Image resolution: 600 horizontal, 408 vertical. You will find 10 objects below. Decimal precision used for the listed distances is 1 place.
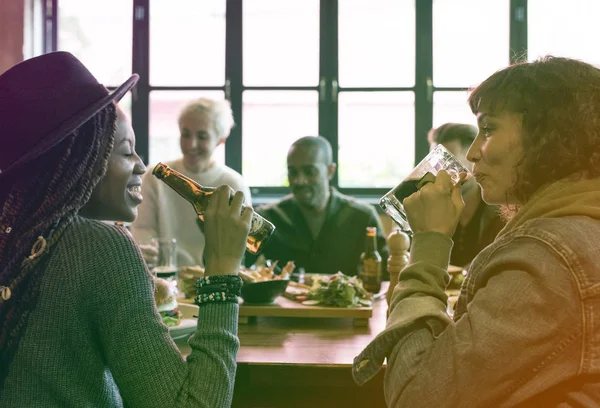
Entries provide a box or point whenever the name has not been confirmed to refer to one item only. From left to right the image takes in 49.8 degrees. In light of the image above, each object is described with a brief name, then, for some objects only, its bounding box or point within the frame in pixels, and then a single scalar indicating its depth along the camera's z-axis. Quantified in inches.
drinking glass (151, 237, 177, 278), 91.9
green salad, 70.7
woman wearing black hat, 35.1
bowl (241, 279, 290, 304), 70.7
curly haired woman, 32.2
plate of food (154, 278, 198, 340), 61.8
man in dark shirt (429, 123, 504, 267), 113.7
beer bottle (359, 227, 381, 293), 85.7
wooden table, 55.2
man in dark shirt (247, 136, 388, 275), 125.2
